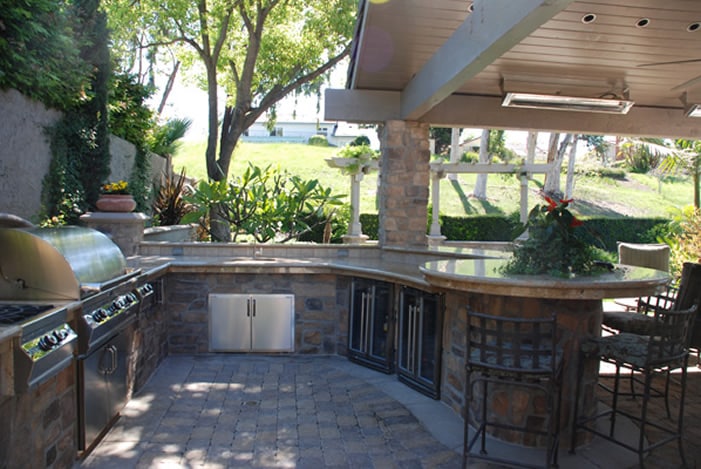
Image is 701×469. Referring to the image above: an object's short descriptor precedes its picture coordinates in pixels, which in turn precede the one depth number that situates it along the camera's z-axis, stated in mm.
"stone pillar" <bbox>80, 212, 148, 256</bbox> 5832
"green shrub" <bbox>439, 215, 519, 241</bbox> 15789
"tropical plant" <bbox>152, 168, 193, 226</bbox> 9539
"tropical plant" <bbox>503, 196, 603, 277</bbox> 3189
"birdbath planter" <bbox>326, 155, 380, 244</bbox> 10555
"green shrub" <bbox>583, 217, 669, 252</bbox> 16250
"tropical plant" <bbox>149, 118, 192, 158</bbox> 10800
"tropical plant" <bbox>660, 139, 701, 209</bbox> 9297
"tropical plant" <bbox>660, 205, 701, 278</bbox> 8062
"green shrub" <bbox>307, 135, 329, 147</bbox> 34719
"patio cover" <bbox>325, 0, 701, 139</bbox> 3564
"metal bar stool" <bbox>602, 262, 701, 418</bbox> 4176
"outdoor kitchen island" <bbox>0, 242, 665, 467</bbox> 3918
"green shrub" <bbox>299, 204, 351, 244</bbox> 12461
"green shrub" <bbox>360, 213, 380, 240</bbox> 14977
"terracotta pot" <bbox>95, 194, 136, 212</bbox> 5859
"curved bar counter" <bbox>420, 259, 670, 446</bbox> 2883
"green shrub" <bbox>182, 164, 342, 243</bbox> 7109
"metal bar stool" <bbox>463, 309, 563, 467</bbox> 2771
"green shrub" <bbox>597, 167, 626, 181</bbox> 27497
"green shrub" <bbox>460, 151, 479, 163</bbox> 25186
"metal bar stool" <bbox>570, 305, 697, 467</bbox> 2824
